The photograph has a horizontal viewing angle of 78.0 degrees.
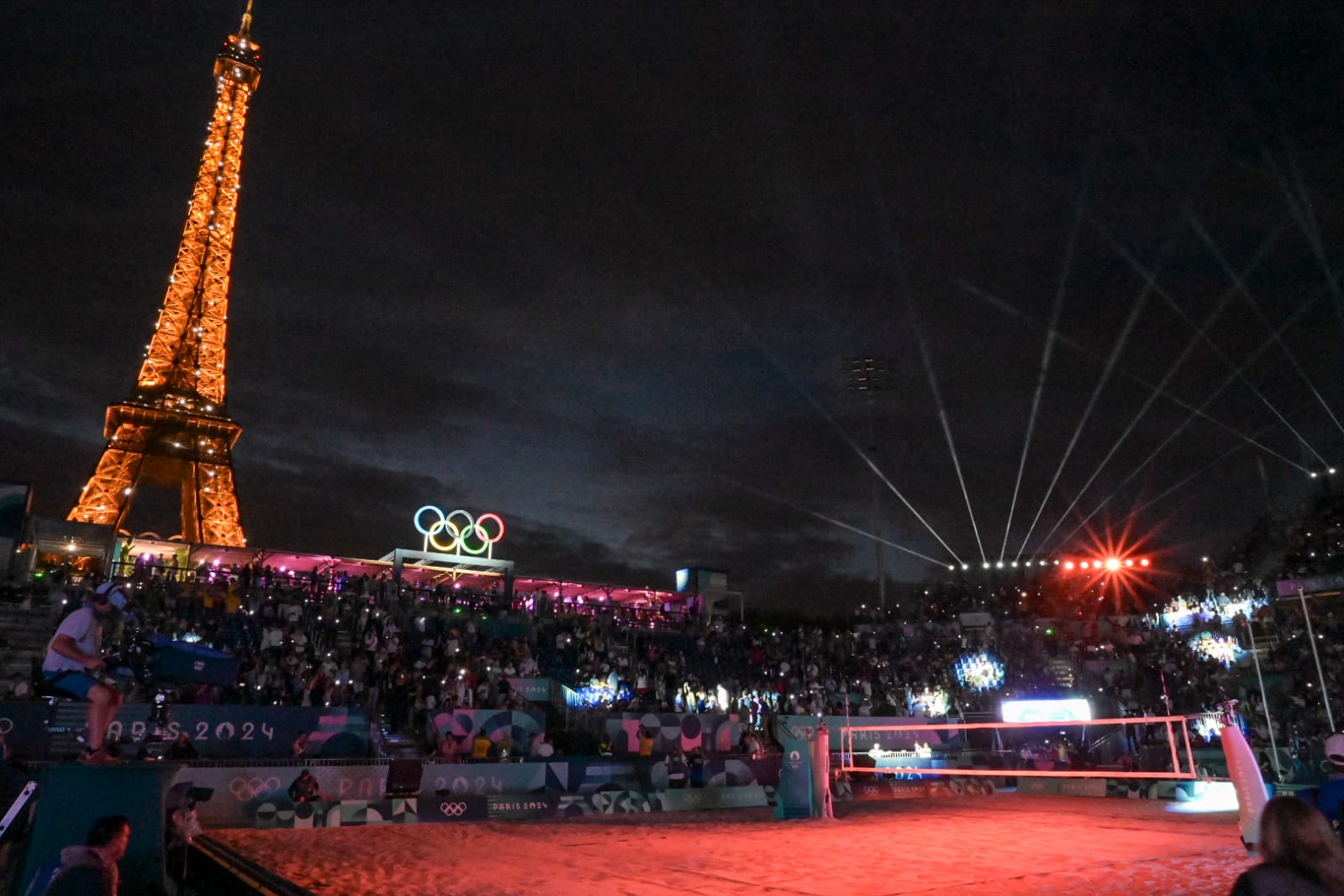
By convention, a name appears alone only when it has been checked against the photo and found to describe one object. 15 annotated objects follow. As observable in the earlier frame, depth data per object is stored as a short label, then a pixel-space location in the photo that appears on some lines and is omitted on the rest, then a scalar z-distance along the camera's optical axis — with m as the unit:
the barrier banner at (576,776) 15.72
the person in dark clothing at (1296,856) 2.98
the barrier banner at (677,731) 19.84
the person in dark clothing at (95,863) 4.28
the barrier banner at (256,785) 13.34
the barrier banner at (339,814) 13.40
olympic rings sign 31.72
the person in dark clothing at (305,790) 14.09
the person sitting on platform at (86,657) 6.25
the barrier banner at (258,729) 14.59
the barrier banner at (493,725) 17.83
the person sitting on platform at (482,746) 17.37
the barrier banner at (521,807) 15.16
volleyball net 21.81
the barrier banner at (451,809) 14.52
